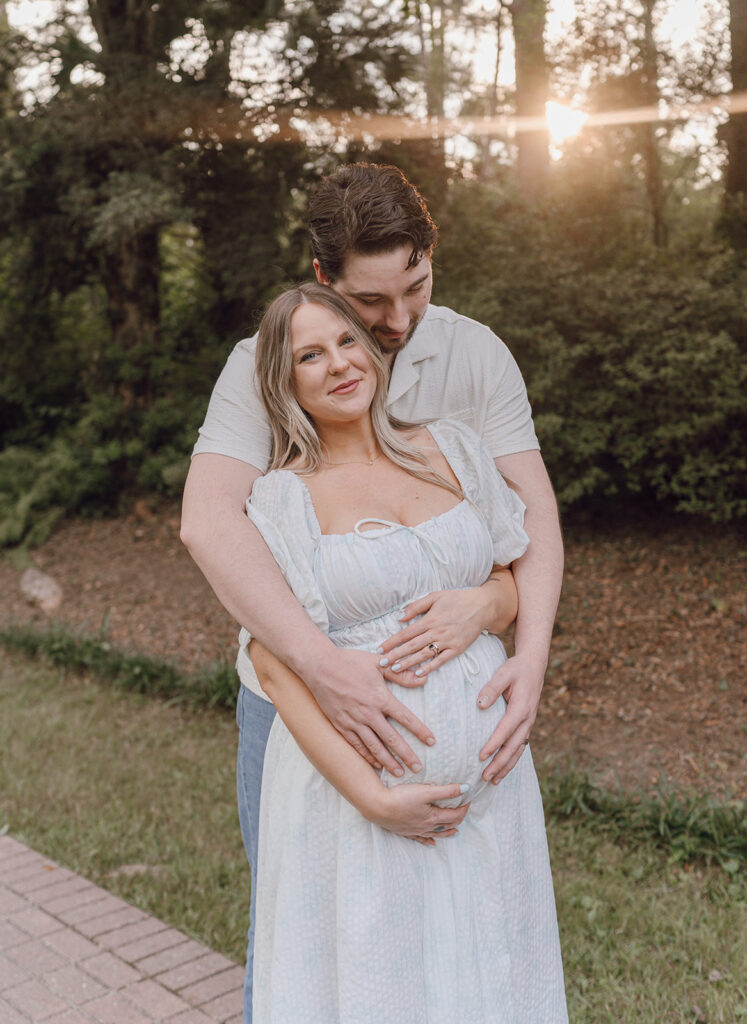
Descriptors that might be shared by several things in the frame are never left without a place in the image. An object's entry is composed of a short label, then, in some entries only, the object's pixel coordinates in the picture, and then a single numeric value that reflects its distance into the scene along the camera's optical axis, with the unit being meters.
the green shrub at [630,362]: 6.50
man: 2.09
